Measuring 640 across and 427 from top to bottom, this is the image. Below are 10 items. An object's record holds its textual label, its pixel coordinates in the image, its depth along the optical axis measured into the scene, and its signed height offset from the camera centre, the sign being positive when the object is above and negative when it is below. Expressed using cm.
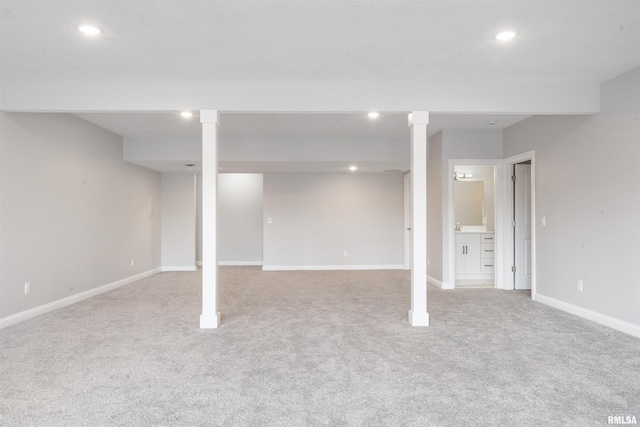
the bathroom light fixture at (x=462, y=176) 773 +85
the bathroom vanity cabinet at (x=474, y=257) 656 -70
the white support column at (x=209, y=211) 388 +7
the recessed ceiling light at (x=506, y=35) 279 +138
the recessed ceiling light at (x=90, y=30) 271 +139
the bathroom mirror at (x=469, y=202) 772 +31
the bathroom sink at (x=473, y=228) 660 -21
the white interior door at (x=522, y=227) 580 -16
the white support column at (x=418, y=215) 392 +2
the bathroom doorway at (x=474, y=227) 586 -18
